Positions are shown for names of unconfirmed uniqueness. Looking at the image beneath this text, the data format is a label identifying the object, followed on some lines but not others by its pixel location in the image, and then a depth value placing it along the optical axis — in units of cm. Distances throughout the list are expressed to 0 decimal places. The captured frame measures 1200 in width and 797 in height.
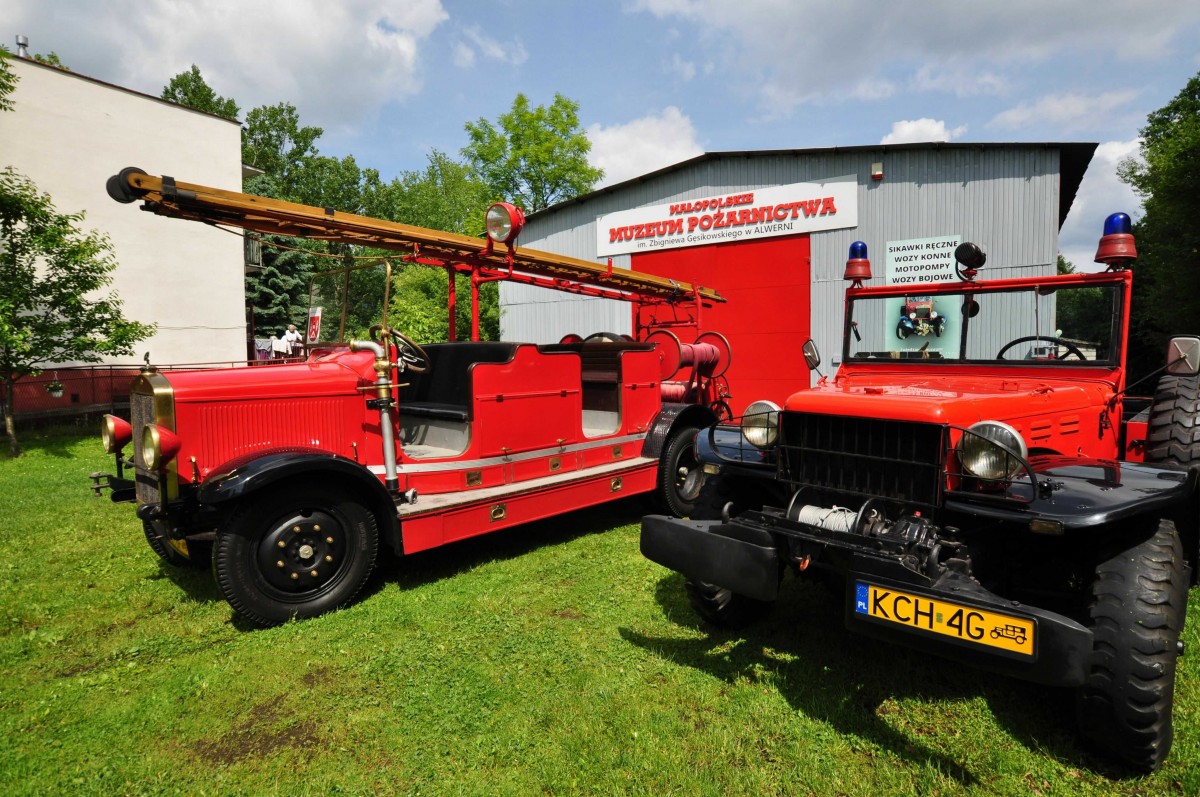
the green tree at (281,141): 4109
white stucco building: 1474
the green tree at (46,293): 971
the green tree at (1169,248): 1730
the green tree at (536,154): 2938
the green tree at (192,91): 3531
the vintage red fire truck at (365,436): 390
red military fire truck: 243
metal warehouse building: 980
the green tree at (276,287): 2683
